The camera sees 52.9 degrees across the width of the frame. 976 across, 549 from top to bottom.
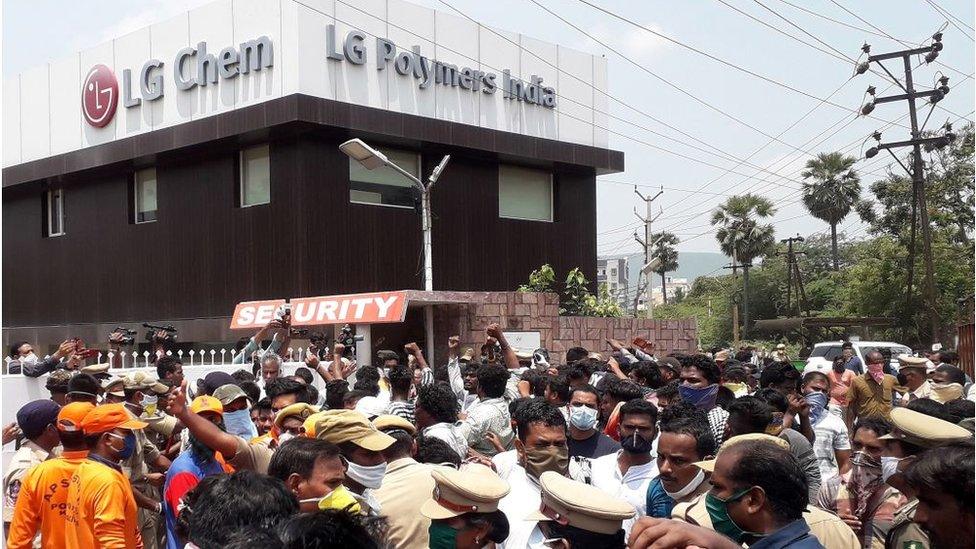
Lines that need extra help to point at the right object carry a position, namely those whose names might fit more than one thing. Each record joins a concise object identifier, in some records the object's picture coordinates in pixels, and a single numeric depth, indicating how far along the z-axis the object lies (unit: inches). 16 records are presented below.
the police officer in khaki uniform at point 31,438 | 208.2
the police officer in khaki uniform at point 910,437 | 182.4
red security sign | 668.7
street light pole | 649.6
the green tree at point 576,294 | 943.7
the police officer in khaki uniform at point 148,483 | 238.5
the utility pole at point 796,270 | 2113.7
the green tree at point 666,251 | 3058.6
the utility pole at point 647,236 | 1777.2
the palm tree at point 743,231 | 2454.5
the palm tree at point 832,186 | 2343.8
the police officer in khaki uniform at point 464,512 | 155.8
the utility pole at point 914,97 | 1049.5
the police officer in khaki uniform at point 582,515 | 147.0
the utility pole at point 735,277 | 1889.8
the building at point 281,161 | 848.9
